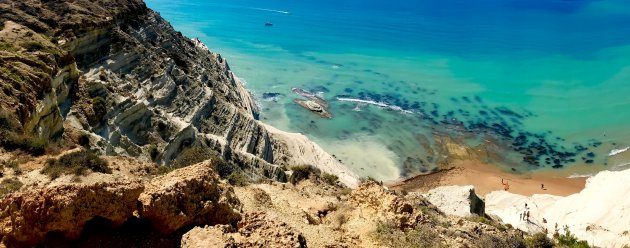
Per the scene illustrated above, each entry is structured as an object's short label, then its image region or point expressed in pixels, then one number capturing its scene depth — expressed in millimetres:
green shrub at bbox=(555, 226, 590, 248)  21272
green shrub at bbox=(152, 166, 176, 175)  18653
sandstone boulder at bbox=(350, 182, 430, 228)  17031
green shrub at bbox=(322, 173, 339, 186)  26502
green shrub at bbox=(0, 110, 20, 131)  17852
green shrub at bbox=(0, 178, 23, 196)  14019
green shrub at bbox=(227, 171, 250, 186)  20062
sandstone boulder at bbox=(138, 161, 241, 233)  11734
